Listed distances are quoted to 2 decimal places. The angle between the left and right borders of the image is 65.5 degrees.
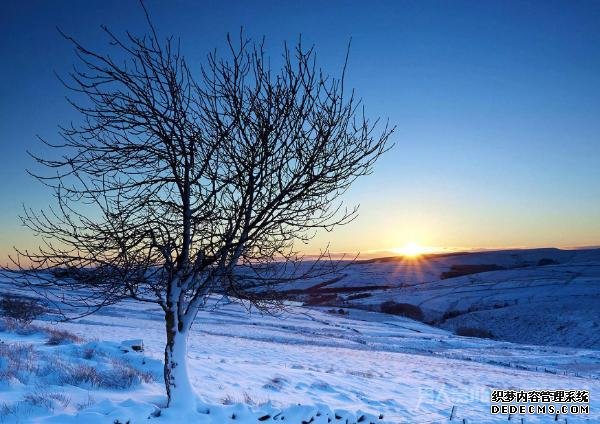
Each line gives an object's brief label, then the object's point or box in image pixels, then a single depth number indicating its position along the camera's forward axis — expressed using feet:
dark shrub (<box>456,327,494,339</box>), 170.11
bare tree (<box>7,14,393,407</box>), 23.85
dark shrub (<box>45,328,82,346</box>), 47.55
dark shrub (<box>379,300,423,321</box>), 219.96
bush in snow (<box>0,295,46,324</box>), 79.51
